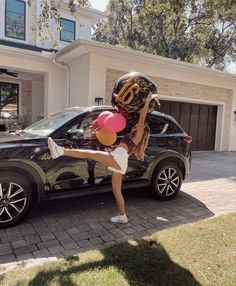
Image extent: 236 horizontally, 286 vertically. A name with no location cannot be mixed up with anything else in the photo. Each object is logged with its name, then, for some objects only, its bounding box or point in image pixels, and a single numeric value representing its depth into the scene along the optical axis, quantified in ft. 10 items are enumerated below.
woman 11.54
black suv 12.93
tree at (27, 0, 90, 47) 16.03
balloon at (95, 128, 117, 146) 11.94
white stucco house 31.40
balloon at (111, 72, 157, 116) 11.48
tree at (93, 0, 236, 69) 63.41
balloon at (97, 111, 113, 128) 11.72
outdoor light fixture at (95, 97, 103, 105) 31.01
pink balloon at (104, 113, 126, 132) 11.56
